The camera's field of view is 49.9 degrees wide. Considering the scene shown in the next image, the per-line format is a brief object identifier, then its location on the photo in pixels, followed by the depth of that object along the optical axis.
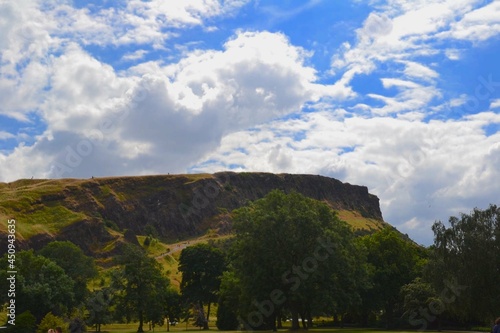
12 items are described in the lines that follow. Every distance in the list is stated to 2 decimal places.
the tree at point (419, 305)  71.88
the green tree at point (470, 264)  53.97
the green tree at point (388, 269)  79.69
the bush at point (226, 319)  79.19
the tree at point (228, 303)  73.62
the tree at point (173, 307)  98.44
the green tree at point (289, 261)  61.06
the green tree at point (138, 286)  83.50
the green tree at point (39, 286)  77.09
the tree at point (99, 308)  86.12
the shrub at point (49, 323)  53.88
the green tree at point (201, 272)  99.88
